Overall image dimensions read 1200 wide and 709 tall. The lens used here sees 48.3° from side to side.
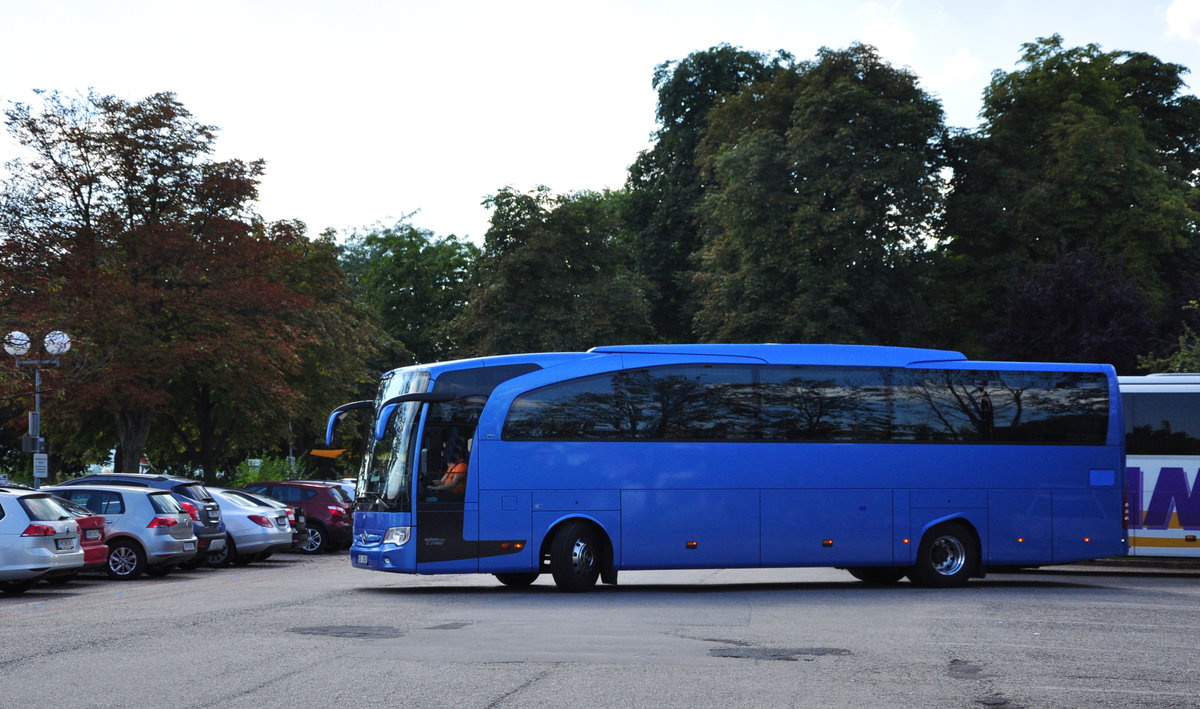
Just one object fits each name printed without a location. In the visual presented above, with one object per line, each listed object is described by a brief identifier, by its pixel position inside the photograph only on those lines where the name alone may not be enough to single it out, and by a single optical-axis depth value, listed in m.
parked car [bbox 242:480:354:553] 30.25
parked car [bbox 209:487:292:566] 25.12
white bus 22.61
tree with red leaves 33.22
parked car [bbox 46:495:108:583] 18.69
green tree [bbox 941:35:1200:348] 44.97
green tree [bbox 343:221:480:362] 67.31
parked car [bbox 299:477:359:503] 31.55
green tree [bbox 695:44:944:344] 44.03
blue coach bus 17.70
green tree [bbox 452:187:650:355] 51.38
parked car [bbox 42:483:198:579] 21.58
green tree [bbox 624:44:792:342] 56.41
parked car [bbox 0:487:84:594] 16.95
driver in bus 17.64
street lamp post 28.73
